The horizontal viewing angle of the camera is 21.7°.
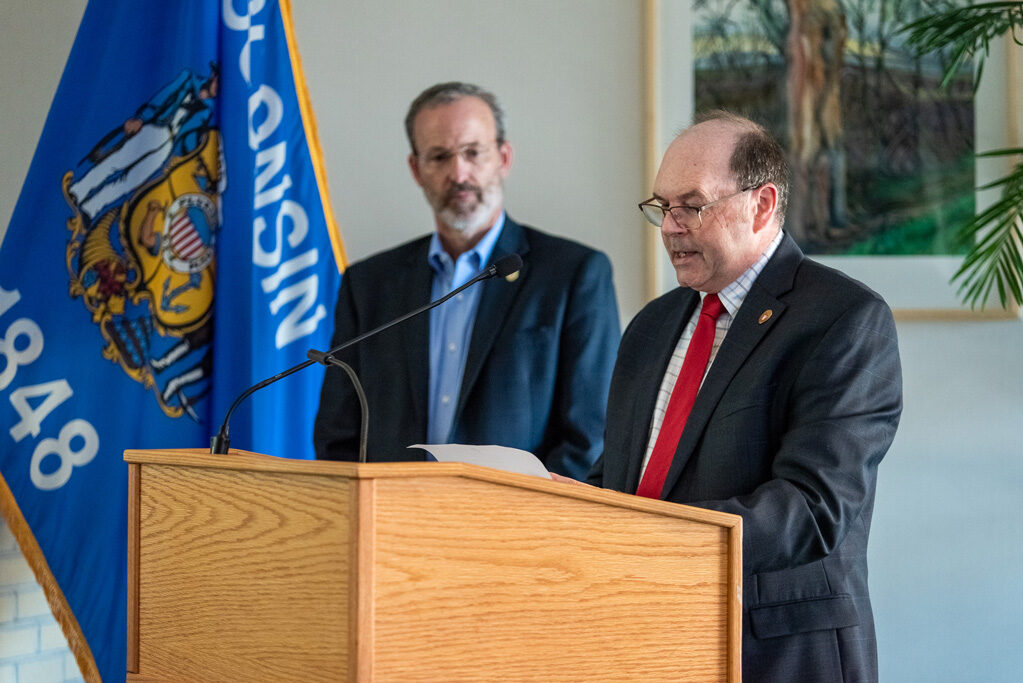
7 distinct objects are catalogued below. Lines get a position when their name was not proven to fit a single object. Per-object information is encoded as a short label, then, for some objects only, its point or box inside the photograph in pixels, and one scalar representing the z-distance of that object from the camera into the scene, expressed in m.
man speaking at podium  3.60
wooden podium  2.80
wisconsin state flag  4.23
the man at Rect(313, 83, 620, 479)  4.22
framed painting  4.44
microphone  3.41
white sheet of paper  3.52
